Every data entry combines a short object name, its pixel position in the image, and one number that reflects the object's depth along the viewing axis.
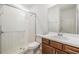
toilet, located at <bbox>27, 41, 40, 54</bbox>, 1.80
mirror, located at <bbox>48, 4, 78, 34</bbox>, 1.78
